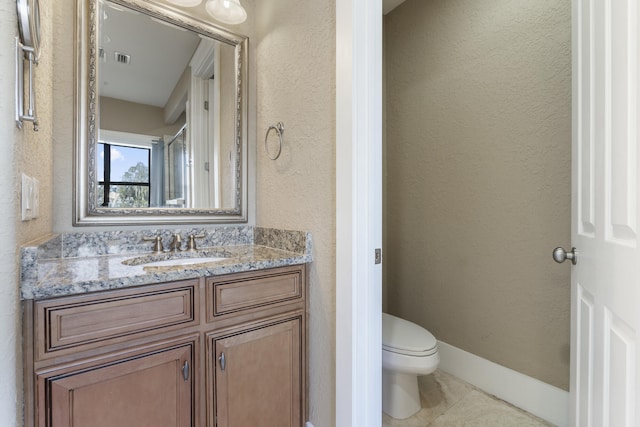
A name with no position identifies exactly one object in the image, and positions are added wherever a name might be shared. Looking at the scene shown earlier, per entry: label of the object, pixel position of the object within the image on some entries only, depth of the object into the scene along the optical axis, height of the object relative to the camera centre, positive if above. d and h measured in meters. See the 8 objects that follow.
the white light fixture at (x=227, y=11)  1.52 +1.02
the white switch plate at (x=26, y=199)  0.79 +0.04
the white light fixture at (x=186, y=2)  1.46 +1.01
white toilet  1.47 -0.74
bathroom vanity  0.82 -0.42
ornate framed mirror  1.34 +0.48
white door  0.64 -0.01
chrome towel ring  1.56 +0.42
